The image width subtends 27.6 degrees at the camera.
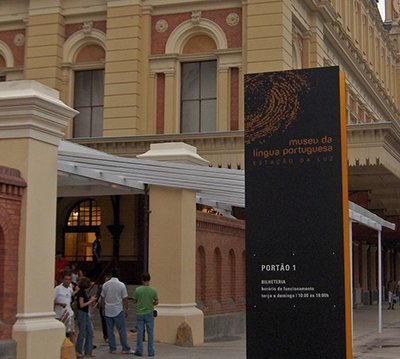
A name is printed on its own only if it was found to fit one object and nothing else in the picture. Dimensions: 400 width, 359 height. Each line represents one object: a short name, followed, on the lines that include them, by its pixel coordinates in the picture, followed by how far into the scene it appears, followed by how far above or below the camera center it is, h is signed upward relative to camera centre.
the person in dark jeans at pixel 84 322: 14.12 -0.74
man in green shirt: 14.67 -0.50
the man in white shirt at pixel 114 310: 14.73 -0.56
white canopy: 15.05 +2.05
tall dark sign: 6.93 +0.53
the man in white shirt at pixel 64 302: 13.29 -0.37
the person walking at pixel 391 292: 37.34 -0.59
